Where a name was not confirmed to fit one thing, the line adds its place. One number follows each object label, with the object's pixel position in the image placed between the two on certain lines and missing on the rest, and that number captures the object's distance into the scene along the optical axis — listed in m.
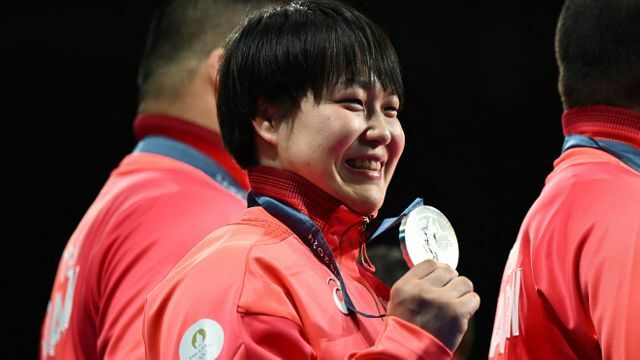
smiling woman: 7.21
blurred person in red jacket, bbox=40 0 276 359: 7.79
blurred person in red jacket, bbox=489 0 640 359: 7.48
